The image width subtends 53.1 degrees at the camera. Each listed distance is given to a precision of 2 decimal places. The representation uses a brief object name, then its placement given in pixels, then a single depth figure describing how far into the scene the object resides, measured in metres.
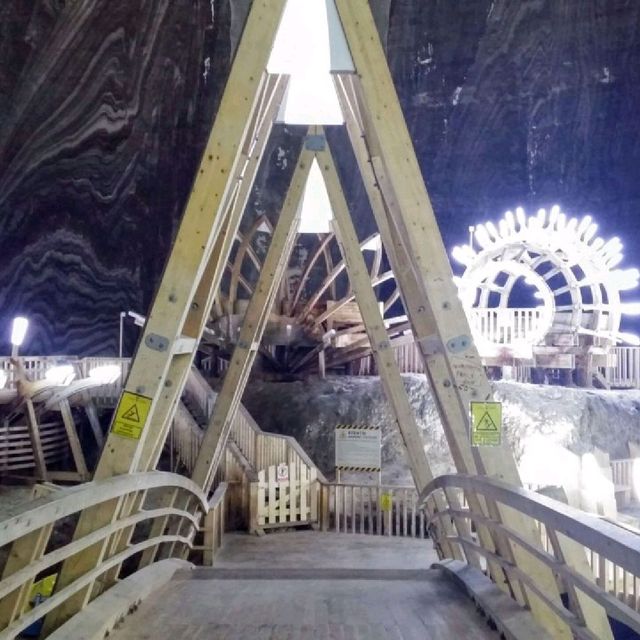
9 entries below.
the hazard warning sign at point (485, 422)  4.17
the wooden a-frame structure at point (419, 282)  4.07
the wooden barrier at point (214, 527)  10.79
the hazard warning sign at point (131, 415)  4.12
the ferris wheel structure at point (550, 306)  16.47
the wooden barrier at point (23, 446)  15.35
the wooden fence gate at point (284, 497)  13.18
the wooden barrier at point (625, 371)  17.92
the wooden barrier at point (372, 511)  12.96
